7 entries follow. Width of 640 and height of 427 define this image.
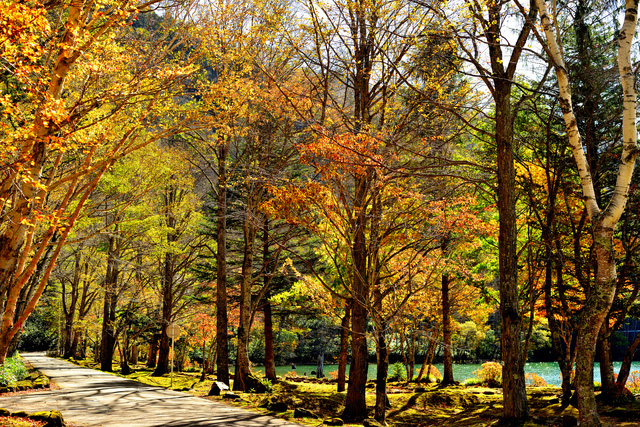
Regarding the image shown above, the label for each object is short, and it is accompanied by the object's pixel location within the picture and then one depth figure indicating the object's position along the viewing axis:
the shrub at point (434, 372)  23.11
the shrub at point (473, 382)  19.00
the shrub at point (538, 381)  19.38
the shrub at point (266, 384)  13.55
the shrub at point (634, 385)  13.00
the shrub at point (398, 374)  21.97
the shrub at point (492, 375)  18.58
